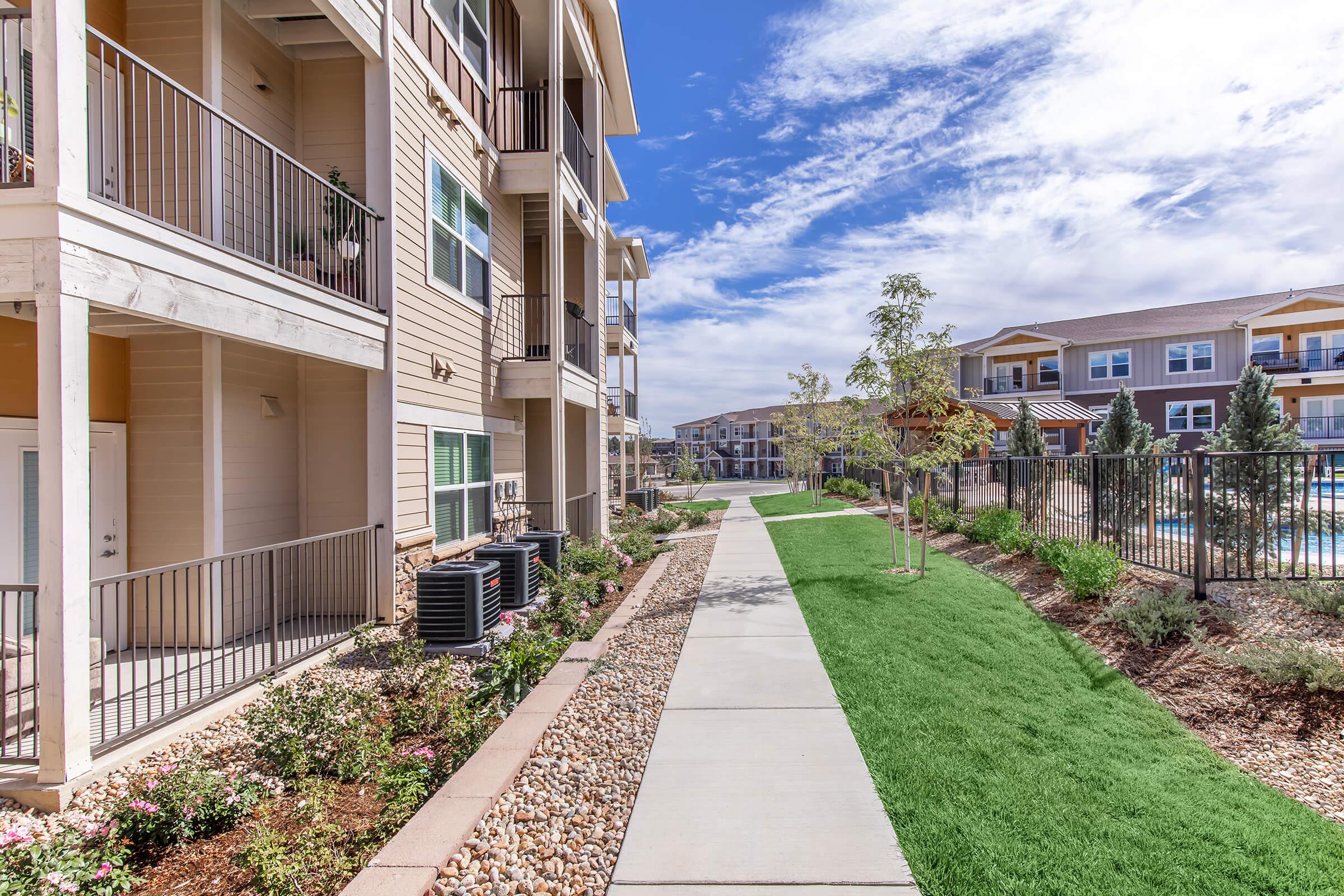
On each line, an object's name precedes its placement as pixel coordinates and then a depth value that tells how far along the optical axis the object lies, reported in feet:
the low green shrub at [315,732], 13.52
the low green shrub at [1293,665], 15.78
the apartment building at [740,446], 296.30
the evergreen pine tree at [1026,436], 72.38
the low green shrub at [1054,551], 28.68
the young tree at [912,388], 32.68
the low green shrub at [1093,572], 24.18
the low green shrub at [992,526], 36.76
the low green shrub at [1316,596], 20.52
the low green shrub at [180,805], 11.10
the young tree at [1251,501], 23.84
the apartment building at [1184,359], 104.83
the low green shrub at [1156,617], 20.31
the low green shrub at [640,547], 41.91
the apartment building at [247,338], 12.82
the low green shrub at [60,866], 9.16
